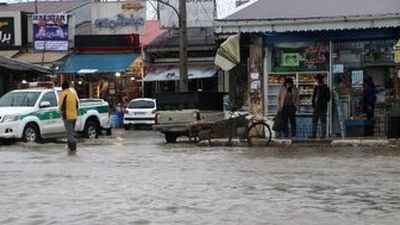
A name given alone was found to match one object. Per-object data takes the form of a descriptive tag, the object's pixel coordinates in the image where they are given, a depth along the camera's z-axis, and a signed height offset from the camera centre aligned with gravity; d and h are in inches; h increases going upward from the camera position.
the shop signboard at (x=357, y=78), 924.0 +26.6
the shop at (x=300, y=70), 929.5 +36.9
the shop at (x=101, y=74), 1648.6 +64.0
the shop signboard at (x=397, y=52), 857.5 +52.3
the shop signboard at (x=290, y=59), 937.5 +50.4
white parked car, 1517.0 -18.1
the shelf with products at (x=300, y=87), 936.3 +17.8
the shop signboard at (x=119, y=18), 1822.1 +199.5
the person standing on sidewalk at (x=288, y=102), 883.4 -0.4
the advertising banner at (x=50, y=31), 1632.6 +152.6
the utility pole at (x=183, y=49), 1236.5 +85.9
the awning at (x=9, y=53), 1699.1 +113.1
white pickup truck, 962.1 -13.0
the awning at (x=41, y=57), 1681.8 +103.2
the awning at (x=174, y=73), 1584.6 +61.6
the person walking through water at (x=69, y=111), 811.5 -6.9
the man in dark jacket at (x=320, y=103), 876.0 -2.0
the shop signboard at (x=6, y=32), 1694.1 +158.0
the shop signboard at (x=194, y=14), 1715.1 +194.1
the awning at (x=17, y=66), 1362.0 +69.6
